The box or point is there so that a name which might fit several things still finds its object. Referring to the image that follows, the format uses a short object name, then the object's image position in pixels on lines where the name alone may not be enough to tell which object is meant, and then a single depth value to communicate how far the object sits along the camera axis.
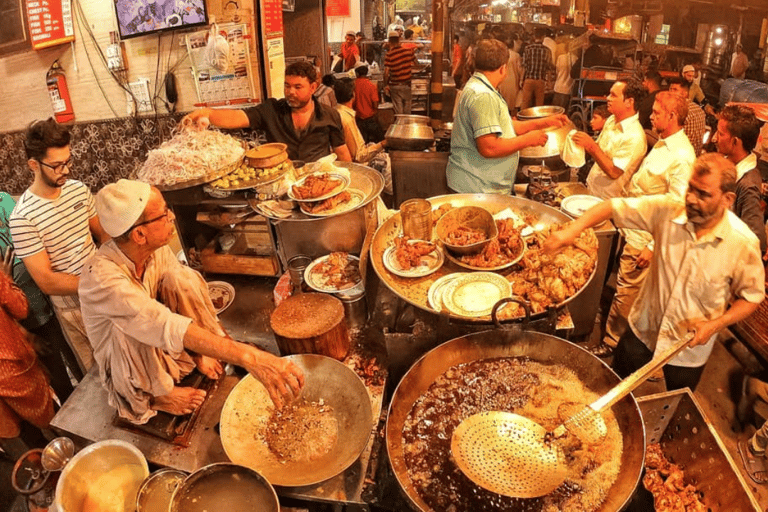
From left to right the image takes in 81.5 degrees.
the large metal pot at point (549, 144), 4.71
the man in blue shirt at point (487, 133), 4.05
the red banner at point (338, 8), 15.21
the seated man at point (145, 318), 2.27
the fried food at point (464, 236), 3.06
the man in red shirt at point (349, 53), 13.98
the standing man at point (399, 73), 11.73
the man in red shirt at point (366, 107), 9.59
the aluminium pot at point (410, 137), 5.88
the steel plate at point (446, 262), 2.82
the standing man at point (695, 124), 6.70
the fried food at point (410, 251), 3.05
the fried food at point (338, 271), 3.31
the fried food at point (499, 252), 3.00
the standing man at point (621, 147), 4.53
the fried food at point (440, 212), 3.49
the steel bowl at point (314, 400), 2.26
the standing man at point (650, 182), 3.95
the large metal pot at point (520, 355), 1.99
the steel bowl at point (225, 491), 2.05
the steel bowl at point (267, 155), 3.71
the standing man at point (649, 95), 6.60
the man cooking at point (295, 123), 4.51
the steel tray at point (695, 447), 2.23
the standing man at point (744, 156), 3.83
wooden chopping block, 2.75
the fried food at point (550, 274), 2.70
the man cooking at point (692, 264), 2.72
